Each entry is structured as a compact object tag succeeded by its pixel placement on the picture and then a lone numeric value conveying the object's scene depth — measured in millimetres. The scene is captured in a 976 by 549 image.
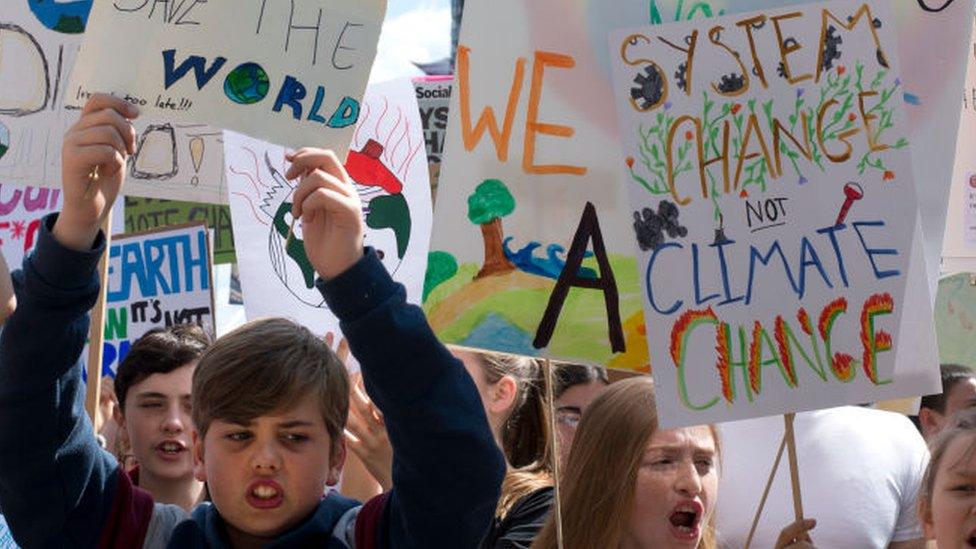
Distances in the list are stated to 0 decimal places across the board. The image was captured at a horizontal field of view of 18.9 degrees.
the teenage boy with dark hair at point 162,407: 8487
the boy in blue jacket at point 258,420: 4907
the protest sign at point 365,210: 8766
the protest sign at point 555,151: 5711
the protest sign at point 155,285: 10244
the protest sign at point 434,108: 11142
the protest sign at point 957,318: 10953
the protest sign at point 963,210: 7992
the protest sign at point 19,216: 10166
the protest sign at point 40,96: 7959
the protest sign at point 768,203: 5434
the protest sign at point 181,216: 12027
